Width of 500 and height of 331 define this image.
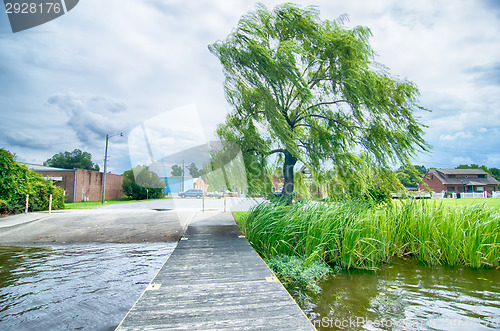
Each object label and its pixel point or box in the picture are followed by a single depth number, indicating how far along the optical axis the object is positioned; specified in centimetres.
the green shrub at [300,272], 527
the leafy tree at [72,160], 6794
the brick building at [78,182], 2797
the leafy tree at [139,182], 3303
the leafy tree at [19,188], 1260
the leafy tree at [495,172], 7350
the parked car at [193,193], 4402
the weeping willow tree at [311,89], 927
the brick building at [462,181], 5894
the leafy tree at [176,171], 5703
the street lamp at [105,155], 2816
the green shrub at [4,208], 1317
